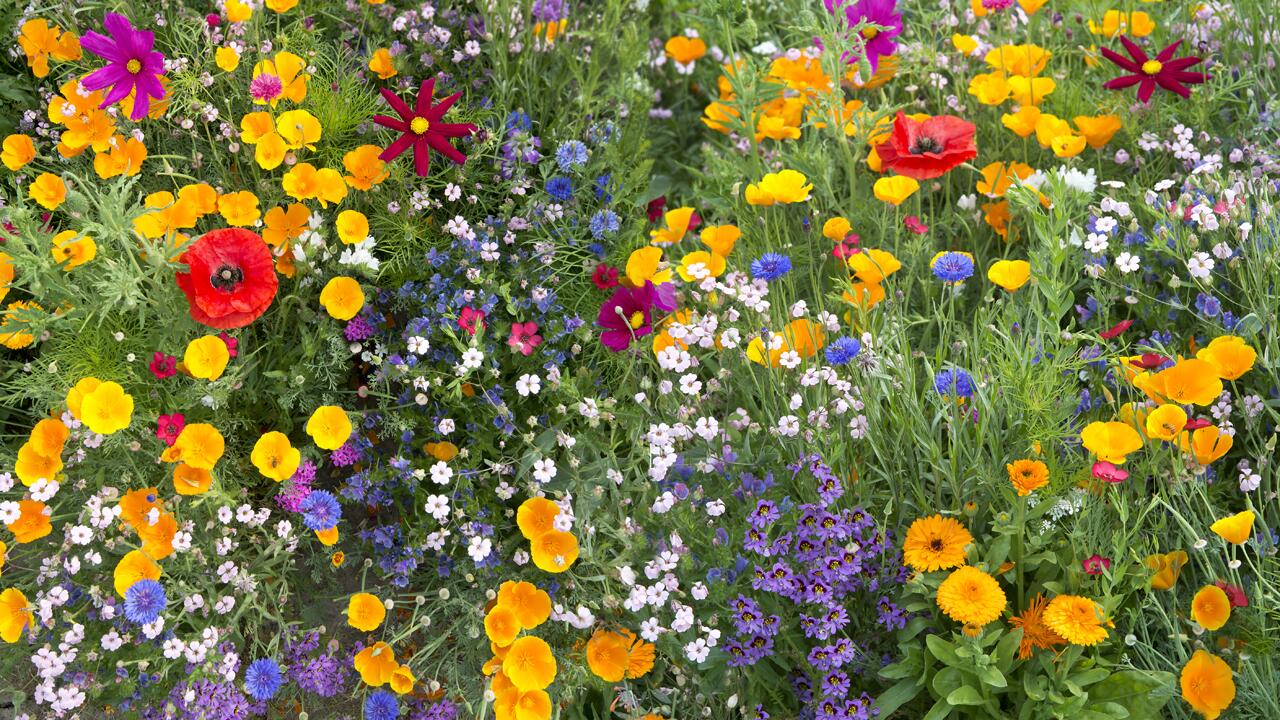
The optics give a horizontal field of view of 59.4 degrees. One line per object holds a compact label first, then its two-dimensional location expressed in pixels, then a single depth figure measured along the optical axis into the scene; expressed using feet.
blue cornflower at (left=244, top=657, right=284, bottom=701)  6.86
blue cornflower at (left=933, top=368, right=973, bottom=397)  6.89
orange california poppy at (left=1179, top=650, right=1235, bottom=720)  6.05
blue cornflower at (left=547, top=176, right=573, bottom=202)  8.60
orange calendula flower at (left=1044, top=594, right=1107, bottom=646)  5.98
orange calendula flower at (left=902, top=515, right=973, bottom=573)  6.33
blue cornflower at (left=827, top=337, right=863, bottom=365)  6.77
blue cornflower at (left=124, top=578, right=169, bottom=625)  6.71
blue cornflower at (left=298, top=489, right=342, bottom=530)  7.15
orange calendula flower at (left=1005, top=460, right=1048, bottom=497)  6.11
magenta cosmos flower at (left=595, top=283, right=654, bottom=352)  7.47
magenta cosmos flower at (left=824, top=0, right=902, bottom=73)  9.04
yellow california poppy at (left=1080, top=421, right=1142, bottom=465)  6.31
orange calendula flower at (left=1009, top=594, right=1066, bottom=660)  6.32
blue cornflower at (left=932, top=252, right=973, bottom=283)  7.43
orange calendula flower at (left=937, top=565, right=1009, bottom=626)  6.09
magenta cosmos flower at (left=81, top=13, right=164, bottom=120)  7.49
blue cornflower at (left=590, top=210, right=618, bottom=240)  8.63
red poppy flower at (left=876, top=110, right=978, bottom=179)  7.96
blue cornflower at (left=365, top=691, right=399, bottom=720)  6.98
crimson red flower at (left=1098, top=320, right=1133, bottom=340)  6.88
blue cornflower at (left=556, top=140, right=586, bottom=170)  8.63
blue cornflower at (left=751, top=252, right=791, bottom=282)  7.63
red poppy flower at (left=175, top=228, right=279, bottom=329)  7.22
